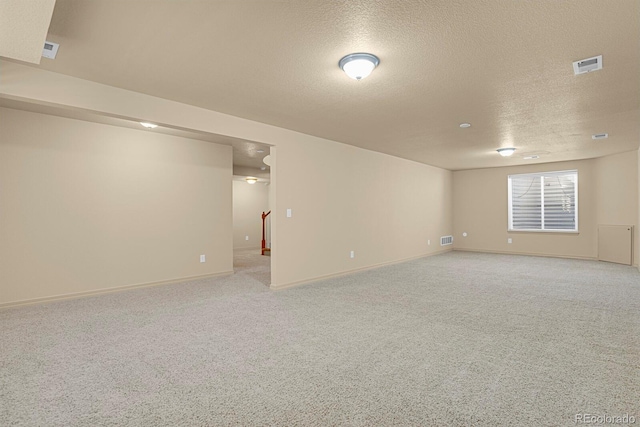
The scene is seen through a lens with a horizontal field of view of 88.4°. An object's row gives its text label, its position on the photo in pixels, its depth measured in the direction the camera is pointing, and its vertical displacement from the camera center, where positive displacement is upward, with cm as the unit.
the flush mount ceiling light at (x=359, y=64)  258 +121
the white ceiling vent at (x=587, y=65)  264 +125
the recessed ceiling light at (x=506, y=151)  622 +124
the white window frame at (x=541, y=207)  778 +24
